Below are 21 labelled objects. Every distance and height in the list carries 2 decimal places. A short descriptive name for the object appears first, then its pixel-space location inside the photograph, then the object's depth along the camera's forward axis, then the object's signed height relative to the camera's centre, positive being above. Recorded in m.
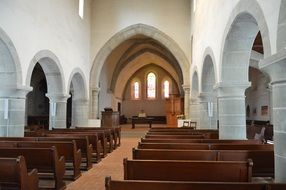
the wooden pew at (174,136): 6.88 -0.58
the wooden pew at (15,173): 3.43 -0.72
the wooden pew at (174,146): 4.93 -0.57
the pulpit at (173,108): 20.00 +0.25
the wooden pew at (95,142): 7.63 -0.79
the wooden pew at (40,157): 4.53 -0.72
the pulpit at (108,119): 16.03 -0.39
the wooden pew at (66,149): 5.46 -0.70
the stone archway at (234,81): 7.24 +0.79
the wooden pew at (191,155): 4.01 -0.58
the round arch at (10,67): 8.20 +1.28
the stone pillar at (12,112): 8.44 -0.02
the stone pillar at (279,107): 3.57 +0.07
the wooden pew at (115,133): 11.03 -0.82
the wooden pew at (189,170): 3.10 -0.61
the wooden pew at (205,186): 2.21 -0.55
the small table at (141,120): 20.06 -0.58
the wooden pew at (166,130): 9.69 -0.60
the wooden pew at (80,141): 6.39 -0.65
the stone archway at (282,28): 3.66 +1.06
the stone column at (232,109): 7.42 +0.09
